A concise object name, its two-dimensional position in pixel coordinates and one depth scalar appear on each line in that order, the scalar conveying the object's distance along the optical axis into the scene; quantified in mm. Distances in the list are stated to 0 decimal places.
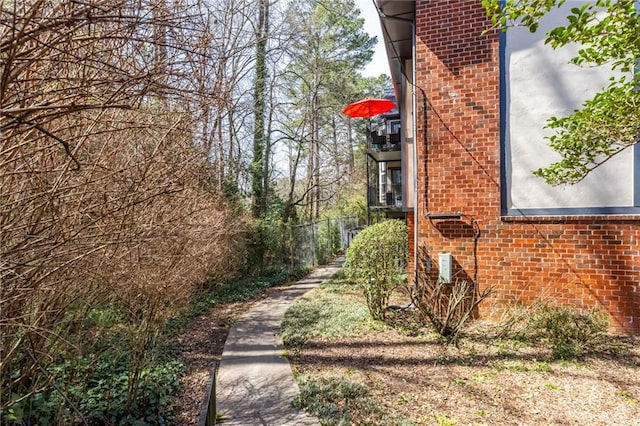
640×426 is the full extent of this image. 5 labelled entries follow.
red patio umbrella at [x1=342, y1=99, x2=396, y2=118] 8935
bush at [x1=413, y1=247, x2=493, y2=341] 4996
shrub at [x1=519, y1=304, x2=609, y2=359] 4562
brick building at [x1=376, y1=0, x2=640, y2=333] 5113
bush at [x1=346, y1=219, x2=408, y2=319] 5824
